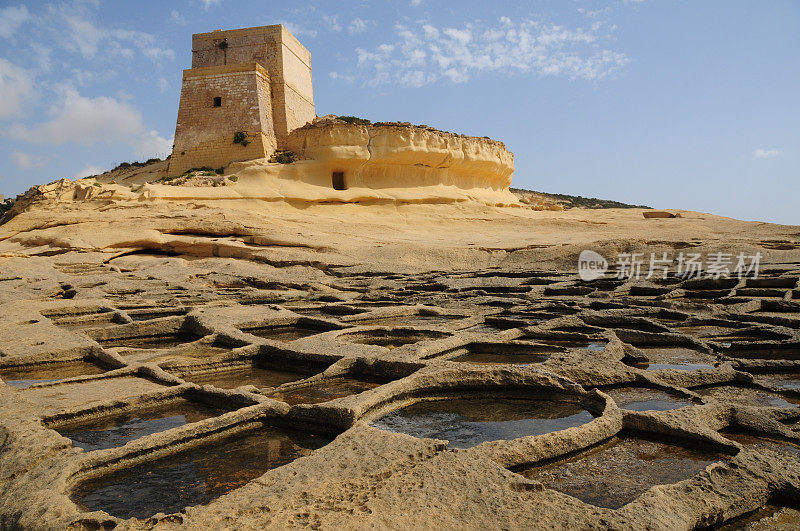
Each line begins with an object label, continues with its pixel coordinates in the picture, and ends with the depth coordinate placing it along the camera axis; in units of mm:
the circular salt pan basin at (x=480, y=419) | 2781
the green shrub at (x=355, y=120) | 21344
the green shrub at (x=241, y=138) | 20109
